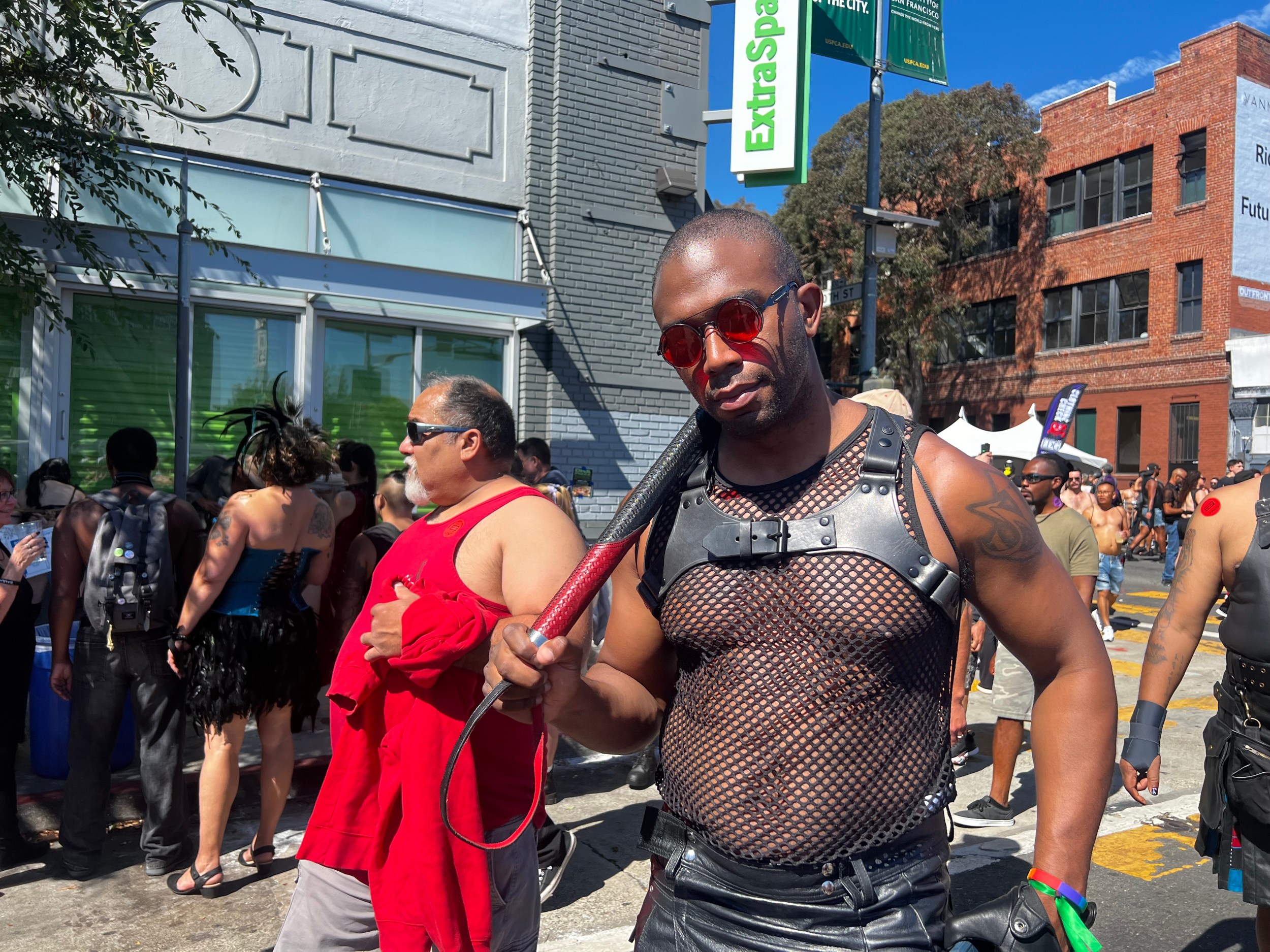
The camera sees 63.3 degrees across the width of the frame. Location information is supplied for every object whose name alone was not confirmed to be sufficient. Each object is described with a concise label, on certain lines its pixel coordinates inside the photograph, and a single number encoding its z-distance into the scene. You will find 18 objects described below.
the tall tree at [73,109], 5.42
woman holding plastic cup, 4.62
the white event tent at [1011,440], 21.52
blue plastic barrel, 5.62
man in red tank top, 2.60
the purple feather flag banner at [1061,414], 19.53
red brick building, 25.30
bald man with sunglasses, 1.67
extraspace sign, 10.91
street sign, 12.76
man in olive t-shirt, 5.57
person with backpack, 4.62
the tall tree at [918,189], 29.97
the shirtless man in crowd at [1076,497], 12.52
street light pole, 13.03
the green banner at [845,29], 13.22
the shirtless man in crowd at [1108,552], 11.95
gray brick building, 8.68
